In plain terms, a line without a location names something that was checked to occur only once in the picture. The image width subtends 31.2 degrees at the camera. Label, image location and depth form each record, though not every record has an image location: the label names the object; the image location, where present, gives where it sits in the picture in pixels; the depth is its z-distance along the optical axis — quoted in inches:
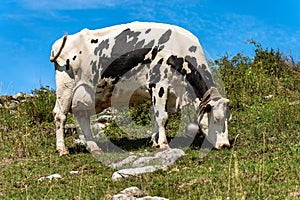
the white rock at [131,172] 374.3
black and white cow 504.7
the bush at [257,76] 719.1
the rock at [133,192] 309.7
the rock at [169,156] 408.8
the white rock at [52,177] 412.5
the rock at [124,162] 429.3
